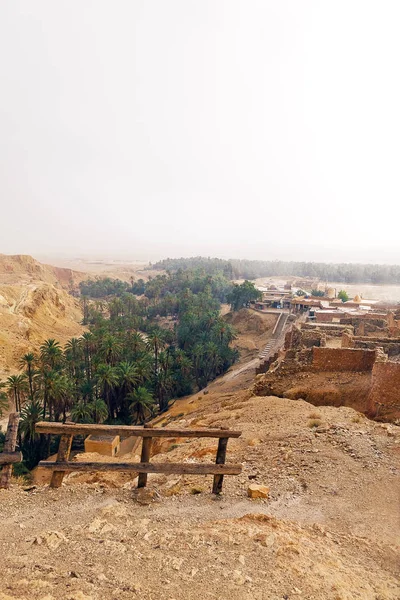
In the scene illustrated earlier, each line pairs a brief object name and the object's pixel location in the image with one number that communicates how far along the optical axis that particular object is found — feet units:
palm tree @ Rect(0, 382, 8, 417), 86.39
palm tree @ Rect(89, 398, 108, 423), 87.13
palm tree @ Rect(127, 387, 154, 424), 94.48
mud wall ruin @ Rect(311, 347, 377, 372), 51.08
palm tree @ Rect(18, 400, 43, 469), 79.82
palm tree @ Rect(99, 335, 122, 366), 107.15
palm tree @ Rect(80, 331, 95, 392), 118.32
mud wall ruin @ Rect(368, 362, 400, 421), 43.34
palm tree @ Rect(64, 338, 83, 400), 109.60
